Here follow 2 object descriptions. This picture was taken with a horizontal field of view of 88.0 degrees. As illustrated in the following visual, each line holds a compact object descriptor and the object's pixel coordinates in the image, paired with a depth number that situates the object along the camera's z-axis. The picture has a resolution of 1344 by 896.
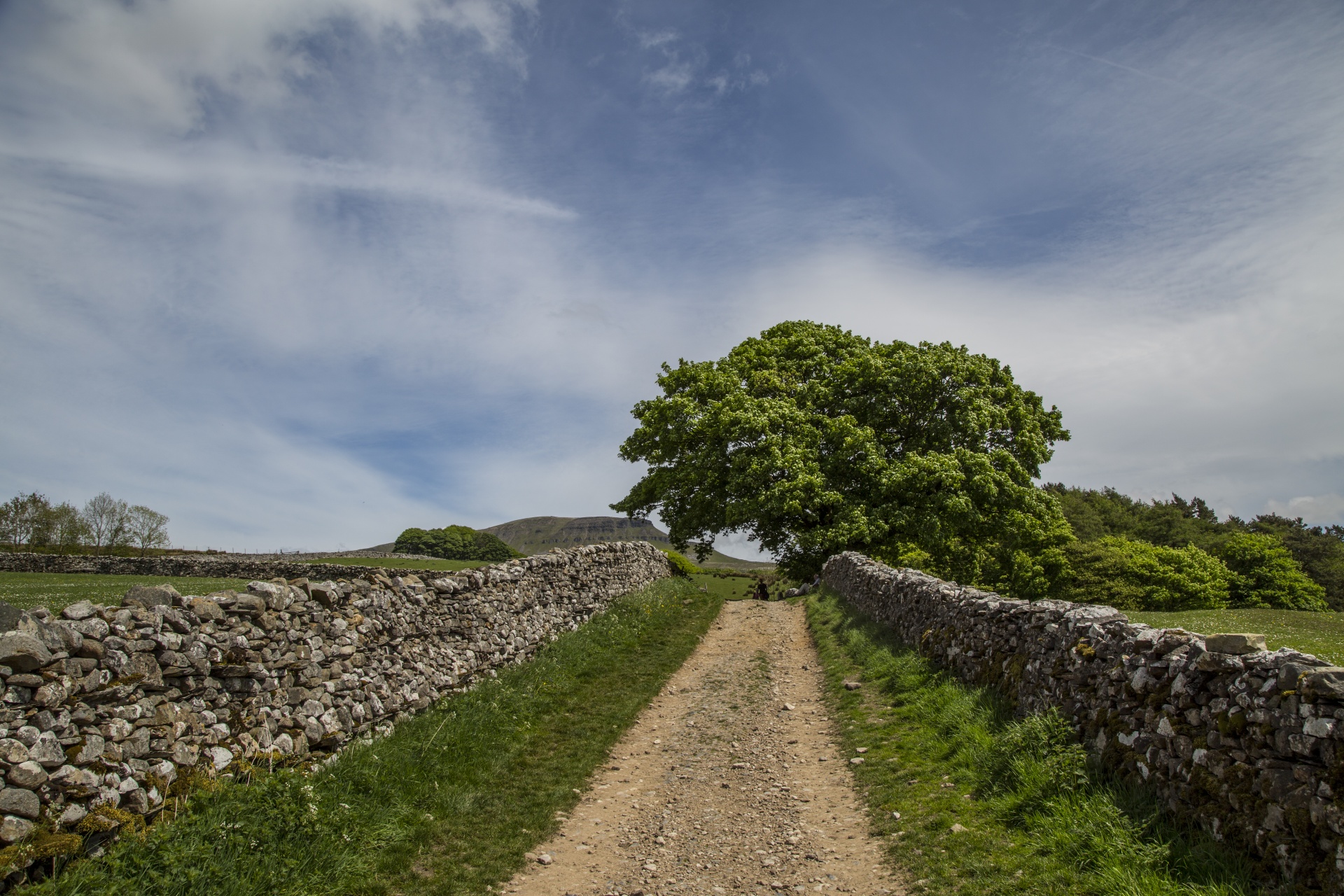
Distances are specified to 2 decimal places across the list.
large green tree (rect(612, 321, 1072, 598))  25.92
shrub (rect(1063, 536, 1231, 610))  33.91
